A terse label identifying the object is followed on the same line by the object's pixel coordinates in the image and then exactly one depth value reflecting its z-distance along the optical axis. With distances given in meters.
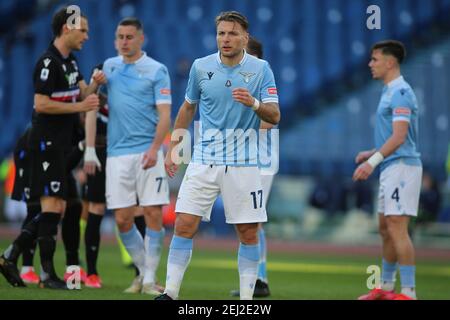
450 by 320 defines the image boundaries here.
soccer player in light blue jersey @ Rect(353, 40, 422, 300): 17.53
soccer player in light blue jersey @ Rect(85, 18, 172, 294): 17.69
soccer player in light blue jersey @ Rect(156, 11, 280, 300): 14.59
